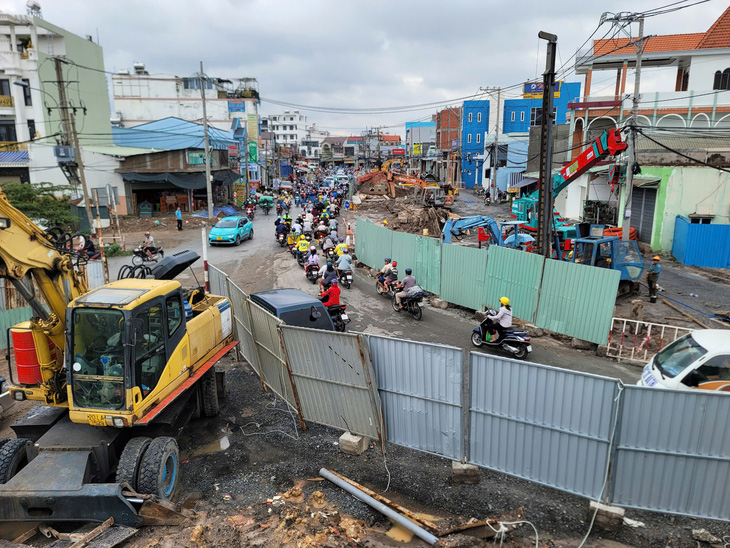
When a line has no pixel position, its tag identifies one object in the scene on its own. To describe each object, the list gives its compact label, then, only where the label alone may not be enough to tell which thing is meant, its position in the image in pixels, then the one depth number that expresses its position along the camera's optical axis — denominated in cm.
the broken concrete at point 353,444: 681
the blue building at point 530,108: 5531
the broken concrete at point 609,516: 521
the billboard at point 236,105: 6247
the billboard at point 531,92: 5975
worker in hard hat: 1448
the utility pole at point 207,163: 2960
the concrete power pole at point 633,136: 1764
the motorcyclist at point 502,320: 1062
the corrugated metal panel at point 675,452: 486
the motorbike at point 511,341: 1058
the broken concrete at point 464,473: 611
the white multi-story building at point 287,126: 13912
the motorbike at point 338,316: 1168
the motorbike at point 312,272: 1770
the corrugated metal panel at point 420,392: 598
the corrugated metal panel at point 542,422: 525
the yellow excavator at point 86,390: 531
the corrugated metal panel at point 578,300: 1054
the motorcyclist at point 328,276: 1395
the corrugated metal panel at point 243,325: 921
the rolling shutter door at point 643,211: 2302
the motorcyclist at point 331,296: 1212
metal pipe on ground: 510
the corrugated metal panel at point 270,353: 768
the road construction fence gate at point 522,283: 1079
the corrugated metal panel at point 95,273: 1316
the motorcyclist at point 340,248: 1965
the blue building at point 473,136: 6234
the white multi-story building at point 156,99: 5794
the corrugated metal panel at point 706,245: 1911
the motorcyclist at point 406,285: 1398
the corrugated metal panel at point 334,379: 651
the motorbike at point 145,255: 2008
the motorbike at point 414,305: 1347
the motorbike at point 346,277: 1697
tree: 2236
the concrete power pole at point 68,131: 2269
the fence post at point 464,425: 589
